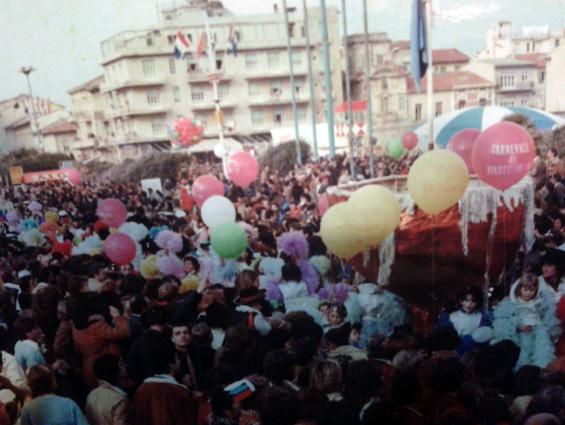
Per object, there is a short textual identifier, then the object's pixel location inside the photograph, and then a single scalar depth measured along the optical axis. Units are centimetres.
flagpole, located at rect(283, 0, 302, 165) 875
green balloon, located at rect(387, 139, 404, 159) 1170
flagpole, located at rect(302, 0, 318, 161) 1015
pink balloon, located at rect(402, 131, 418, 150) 1141
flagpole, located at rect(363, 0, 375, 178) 980
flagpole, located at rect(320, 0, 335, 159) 1030
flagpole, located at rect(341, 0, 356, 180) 1002
